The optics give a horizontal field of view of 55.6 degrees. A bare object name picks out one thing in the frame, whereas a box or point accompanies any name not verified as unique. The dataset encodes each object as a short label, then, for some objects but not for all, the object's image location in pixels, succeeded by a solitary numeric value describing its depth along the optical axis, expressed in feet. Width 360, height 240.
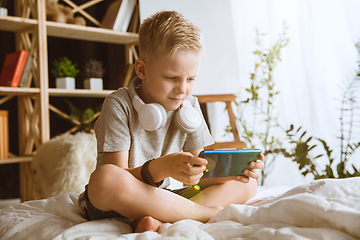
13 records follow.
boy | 2.69
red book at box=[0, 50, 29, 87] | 6.67
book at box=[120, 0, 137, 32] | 7.86
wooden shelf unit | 6.75
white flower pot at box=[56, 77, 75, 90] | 7.27
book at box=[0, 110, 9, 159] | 6.62
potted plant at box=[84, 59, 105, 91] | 7.66
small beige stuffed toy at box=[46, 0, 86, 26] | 7.15
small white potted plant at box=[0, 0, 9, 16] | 6.51
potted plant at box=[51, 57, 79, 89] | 7.29
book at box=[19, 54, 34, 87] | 6.77
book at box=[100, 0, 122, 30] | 7.77
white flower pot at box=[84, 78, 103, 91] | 7.64
